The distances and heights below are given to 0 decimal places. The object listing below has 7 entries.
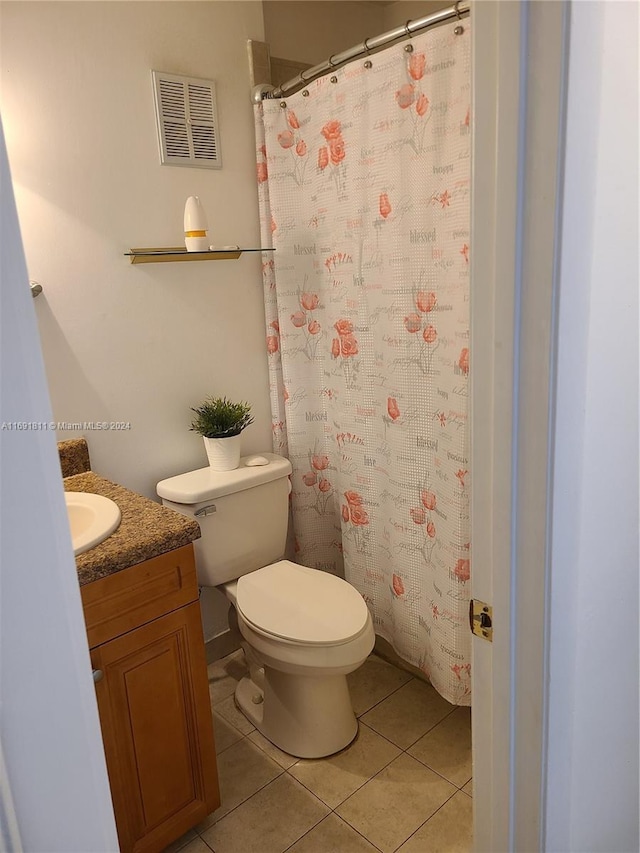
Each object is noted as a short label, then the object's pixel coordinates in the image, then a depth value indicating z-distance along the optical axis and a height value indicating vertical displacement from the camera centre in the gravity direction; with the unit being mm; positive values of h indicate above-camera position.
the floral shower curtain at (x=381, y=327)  1695 -160
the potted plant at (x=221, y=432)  2092 -468
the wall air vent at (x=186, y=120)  1948 +477
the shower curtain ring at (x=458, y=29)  1521 +535
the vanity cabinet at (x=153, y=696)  1418 -911
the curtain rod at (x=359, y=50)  1531 +580
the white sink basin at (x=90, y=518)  1397 -512
